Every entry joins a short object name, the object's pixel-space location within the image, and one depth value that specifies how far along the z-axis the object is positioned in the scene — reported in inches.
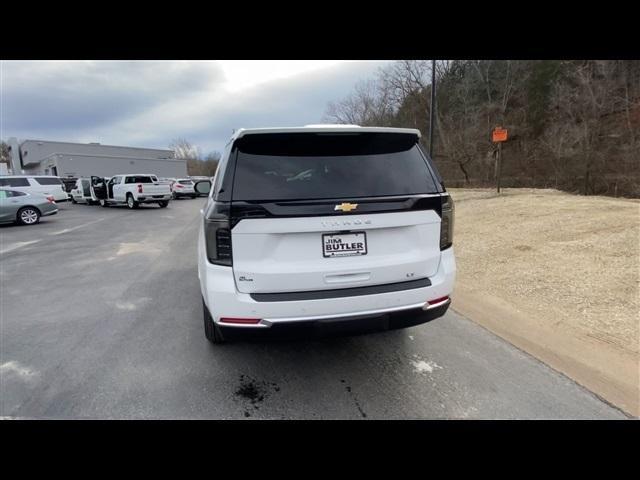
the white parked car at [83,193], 912.7
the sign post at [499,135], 551.0
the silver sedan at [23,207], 516.4
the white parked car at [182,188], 1151.0
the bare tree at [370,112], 1667.1
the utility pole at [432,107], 654.3
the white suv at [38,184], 708.0
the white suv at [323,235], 92.4
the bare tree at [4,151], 2761.3
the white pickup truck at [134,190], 756.0
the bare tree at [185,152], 3814.0
